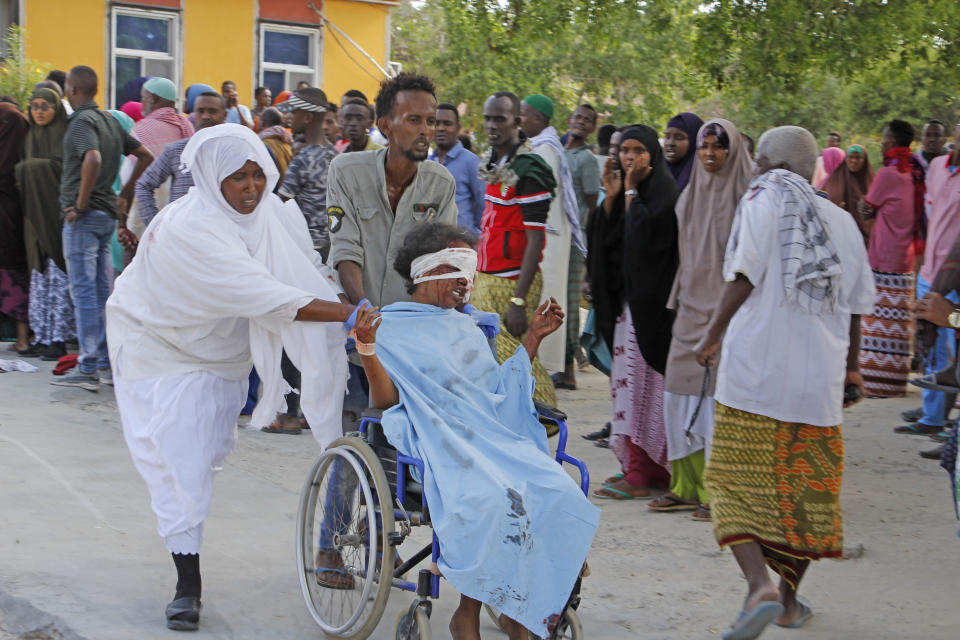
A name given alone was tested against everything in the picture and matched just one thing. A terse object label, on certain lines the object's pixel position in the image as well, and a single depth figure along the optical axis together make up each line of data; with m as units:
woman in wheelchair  3.67
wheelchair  3.84
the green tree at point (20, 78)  12.28
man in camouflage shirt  7.72
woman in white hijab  4.30
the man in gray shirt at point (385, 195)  4.71
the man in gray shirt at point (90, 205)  8.74
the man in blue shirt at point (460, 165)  8.23
